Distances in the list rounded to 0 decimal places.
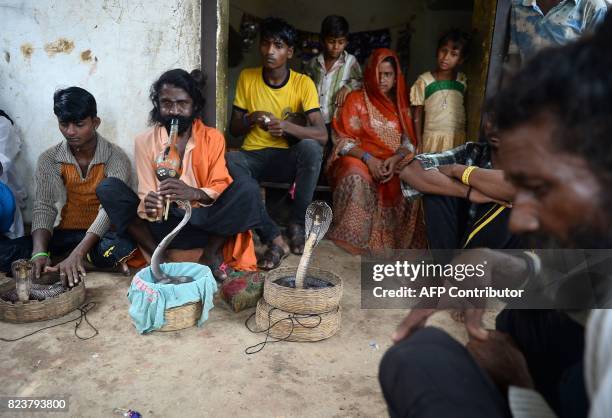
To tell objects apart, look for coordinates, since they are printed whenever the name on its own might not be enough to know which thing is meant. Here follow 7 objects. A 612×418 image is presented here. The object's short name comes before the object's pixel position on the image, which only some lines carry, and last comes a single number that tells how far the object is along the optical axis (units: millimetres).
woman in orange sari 3869
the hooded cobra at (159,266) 2707
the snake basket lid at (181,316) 2594
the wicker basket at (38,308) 2639
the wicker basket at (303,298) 2570
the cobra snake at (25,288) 2689
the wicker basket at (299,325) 2557
